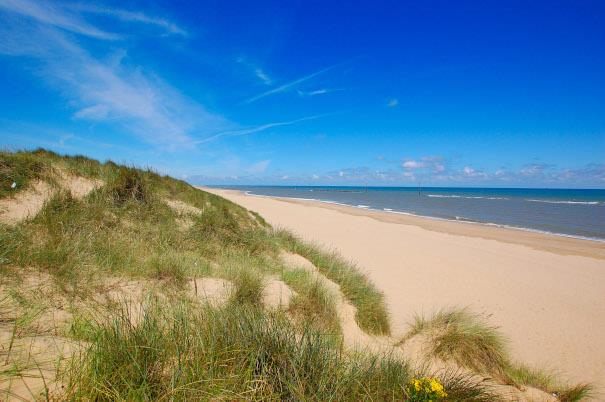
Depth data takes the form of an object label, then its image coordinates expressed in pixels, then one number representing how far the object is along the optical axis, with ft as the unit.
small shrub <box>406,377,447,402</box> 7.13
